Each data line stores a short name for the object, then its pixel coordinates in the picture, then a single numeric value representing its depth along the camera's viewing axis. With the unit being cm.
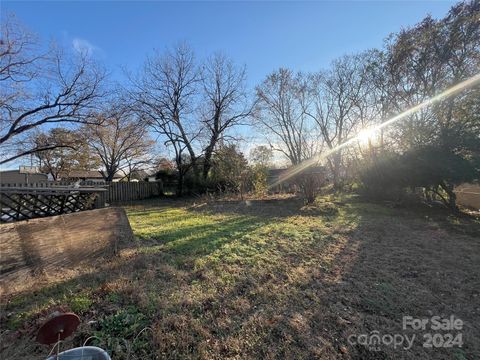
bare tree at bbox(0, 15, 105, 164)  835
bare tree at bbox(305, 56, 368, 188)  1797
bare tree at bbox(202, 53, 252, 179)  1795
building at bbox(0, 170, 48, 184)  1831
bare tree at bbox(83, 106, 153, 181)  1721
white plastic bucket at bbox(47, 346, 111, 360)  149
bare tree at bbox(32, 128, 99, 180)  1961
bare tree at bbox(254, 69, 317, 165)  2112
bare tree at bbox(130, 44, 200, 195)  1681
